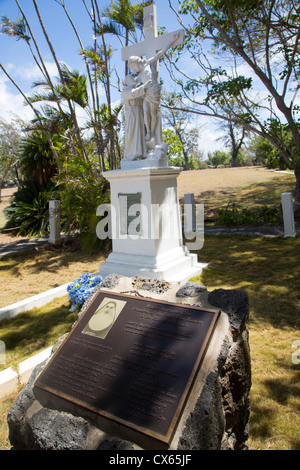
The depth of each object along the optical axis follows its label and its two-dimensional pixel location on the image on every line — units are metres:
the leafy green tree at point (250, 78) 6.93
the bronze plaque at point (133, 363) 1.69
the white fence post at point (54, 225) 7.98
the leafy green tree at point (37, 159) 10.55
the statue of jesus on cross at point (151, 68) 5.00
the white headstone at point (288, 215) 6.96
